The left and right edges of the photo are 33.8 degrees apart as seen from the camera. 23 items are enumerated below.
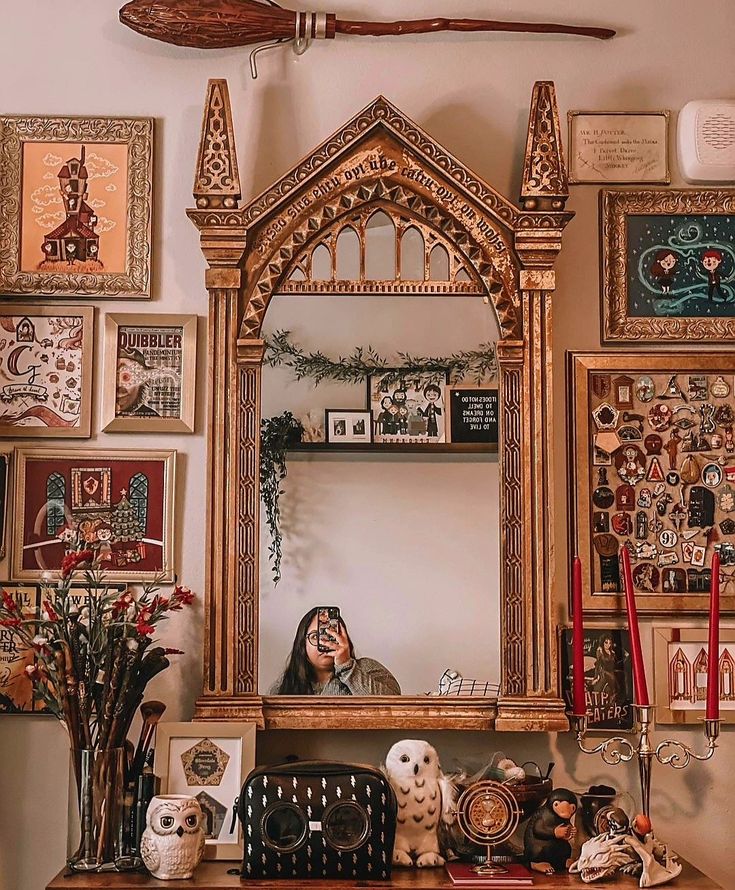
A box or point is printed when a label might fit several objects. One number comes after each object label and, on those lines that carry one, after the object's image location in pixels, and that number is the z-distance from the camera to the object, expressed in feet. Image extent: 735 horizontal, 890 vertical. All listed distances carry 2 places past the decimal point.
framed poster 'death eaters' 8.12
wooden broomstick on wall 8.38
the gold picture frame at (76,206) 8.39
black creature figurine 7.18
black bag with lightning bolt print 6.89
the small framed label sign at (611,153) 8.55
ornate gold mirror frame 7.86
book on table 6.82
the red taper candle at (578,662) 7.78
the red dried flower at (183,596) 7.80
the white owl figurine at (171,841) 6.91
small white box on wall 8.44
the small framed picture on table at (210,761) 7.49
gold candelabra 7.73
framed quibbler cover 8.30
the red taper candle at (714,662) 7.73
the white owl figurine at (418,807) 7.22
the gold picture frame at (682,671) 8.20
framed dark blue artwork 8.43
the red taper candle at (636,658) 7.68
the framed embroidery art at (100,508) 8.20
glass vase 7.23
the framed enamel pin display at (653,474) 8.25
